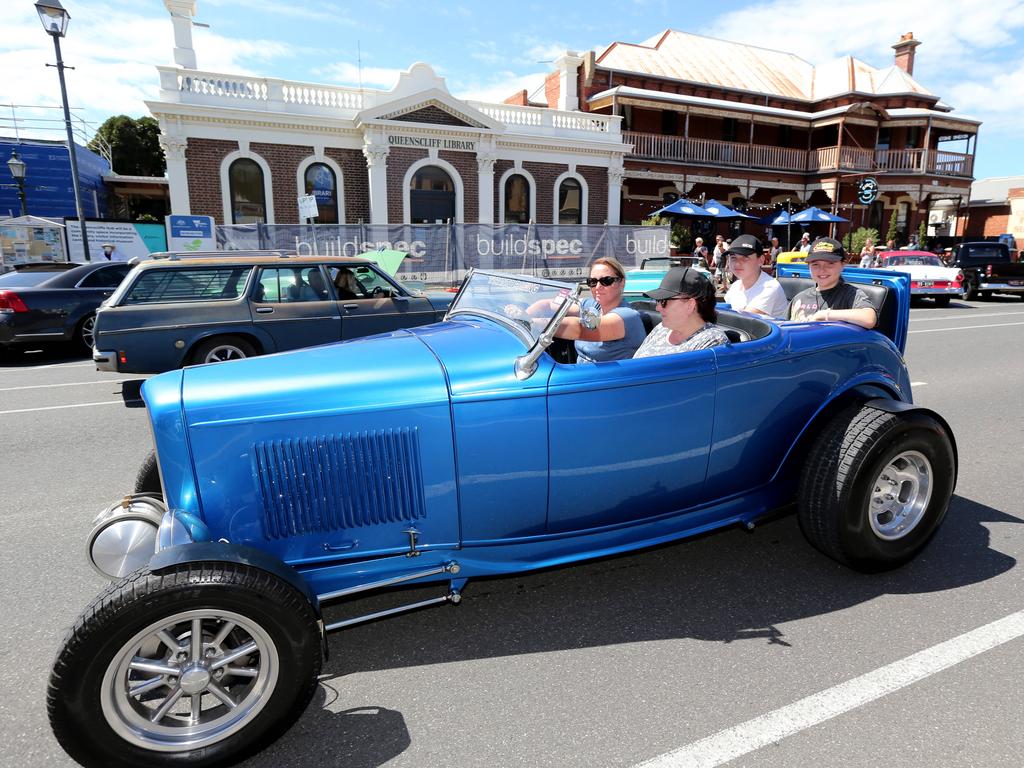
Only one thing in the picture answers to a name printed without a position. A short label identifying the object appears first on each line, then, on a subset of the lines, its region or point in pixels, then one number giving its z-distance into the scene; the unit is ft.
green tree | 165.37
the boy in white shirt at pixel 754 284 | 16.07
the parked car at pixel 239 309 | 24.36
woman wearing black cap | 10.58
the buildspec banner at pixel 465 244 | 48.47
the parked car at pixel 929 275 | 57.67
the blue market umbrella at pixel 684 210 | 76.13
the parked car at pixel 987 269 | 64.75
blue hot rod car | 7.11
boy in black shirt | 15.12
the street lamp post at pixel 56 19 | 42.55
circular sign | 97.09
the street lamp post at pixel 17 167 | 60.54
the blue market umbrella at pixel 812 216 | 80.02
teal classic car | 17.88
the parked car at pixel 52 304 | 31.86
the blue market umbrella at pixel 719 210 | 76.19
